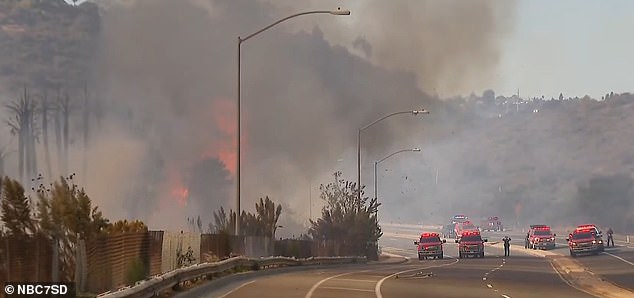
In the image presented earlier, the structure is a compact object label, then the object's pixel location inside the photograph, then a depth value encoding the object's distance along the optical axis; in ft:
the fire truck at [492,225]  608.60
